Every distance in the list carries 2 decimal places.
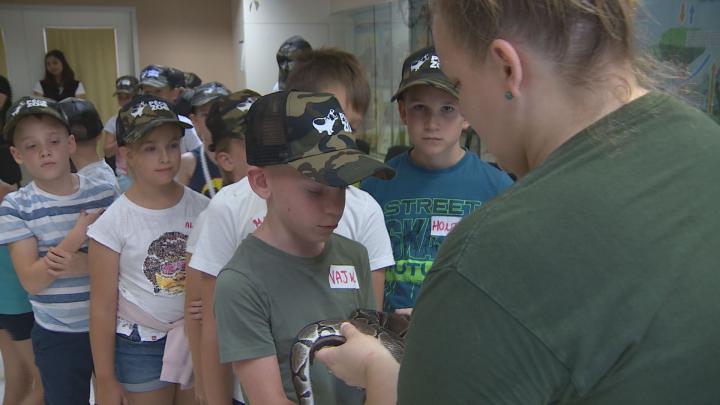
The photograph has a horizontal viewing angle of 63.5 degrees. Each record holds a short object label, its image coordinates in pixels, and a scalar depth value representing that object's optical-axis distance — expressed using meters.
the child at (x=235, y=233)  1.75
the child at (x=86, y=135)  3.03
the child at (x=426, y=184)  2.12
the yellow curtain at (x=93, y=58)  8.95
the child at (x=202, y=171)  2.93
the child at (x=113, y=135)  3.79
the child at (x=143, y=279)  2.17
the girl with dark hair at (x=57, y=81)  8.48
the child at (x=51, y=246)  2.37
